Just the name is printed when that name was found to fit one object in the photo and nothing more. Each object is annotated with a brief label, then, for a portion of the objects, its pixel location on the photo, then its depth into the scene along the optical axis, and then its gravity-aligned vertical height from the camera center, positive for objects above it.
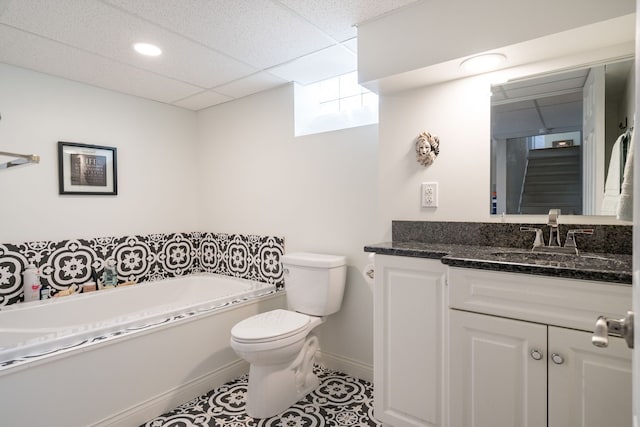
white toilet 1.91 -0.71
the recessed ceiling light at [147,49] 2.05 +0.96
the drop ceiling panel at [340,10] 1.65 +0.98
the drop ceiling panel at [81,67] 2.02 +0.96
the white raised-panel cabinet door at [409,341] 1.51 -0.60
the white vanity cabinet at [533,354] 1.11 -0.51
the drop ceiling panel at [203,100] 2.95 +0.97
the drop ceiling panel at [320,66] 2.21 +0.98
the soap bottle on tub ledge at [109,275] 2.72 -0.51
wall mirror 1.46 +0.32
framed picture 2.56 +0.31
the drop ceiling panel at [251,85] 2.58 +0.98
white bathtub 1.61 -0.78
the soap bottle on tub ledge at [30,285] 2.32 -0.50
